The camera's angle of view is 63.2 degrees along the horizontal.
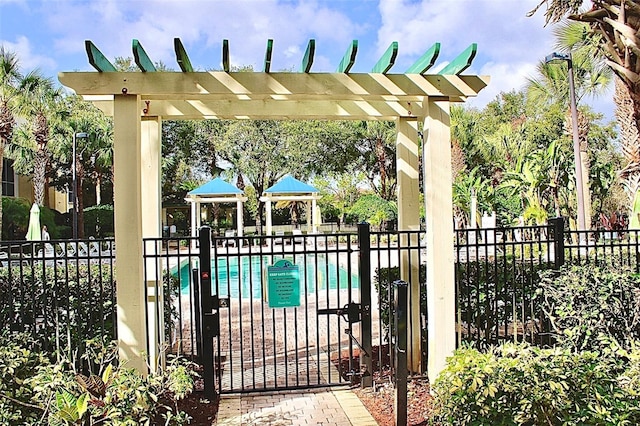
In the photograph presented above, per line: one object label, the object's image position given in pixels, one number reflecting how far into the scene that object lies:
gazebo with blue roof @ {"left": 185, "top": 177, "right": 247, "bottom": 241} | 23.36
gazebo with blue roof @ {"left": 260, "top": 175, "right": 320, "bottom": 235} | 23.92
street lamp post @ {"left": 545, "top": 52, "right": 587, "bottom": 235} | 12.22
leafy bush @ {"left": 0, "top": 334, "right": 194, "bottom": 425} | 3.26
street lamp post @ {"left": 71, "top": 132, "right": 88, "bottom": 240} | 21.57
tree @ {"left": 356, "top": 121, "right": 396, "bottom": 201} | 30.91
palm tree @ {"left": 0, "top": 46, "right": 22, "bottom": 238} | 18.31
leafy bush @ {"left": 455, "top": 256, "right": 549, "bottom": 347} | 5.80
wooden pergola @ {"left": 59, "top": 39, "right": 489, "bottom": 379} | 4.14
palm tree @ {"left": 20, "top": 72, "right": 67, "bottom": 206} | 22.52
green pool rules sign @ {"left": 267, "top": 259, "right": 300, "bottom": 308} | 5.05
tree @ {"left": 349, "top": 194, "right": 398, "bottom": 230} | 26.72
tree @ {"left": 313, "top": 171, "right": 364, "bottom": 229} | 33.03
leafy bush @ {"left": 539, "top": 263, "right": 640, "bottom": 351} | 4.52
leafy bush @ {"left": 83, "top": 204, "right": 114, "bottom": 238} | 31.52
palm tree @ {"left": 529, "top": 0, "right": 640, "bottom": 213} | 4.07
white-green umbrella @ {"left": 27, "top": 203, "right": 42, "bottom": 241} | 16.95
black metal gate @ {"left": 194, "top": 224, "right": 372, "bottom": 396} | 4.61
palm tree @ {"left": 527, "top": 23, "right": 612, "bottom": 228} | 14.20
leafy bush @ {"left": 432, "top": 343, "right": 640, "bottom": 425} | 3.15
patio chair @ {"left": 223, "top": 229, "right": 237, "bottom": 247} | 30.83
